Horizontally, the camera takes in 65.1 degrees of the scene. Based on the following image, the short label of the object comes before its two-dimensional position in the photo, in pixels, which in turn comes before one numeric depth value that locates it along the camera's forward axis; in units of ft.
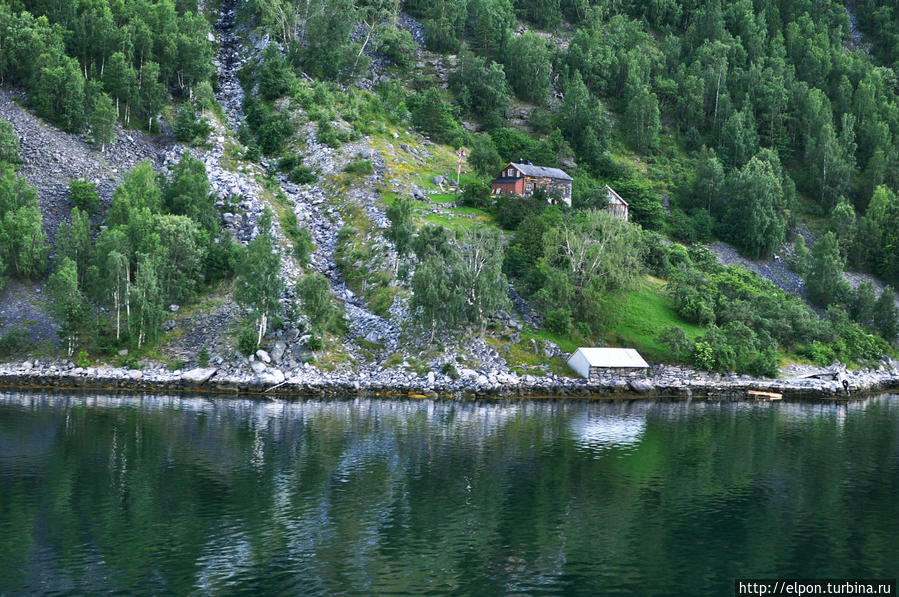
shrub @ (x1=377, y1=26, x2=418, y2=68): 566.77
